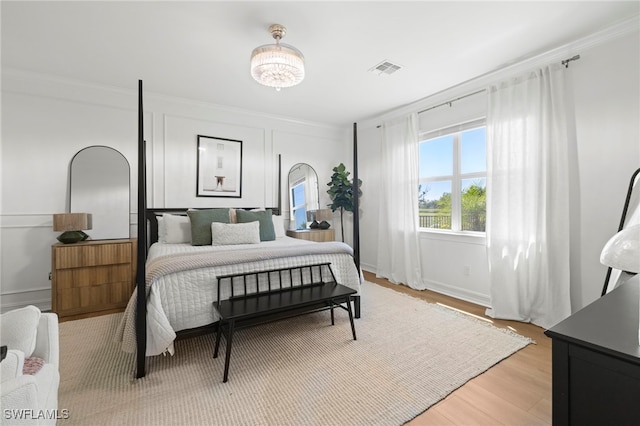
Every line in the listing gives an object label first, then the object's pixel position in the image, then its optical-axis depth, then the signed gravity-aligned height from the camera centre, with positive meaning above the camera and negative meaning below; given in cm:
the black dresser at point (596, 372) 66 -40
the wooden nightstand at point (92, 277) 283 -64
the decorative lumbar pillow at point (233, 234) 319 -21
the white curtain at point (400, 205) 394 +13
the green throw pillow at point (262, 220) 362 -7
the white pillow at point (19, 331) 115 -48
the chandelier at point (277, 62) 213 +117
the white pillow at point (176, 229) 332 -16
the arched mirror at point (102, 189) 328 +32
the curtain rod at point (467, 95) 251 +141
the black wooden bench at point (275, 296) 200 -66
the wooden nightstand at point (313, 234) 440 -31
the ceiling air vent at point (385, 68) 288 +154
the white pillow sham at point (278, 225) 401 -15
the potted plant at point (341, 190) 483 +42
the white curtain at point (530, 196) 257 +17
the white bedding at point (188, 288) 185 -55
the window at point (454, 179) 339 +45
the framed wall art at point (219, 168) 400 +70
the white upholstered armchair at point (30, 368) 84 -54
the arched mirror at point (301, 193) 473 +37
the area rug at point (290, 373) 155 -107
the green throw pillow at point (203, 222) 321 -8
